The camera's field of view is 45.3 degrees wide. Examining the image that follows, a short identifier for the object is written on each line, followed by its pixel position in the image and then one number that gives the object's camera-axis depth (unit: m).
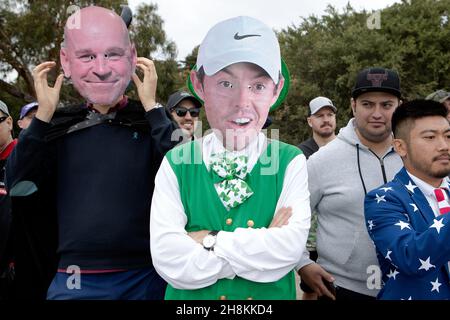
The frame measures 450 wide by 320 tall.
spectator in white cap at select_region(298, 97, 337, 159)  5.09
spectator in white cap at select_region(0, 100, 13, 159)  4.07
